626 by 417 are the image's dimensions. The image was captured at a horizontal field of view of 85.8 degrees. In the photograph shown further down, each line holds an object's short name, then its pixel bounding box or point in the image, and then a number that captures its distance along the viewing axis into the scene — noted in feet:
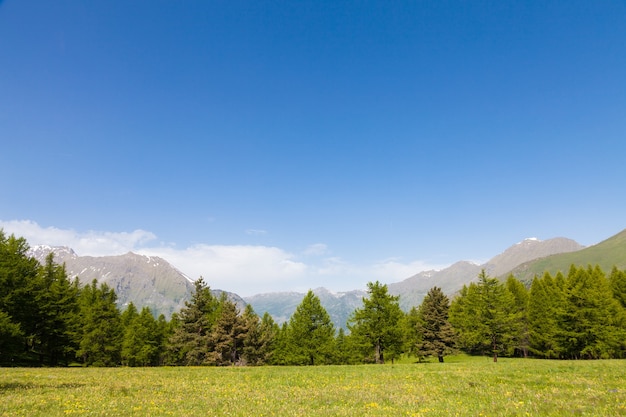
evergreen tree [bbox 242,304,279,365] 206.82
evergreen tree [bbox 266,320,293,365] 238.07
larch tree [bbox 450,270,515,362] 170.50
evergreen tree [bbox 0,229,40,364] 143.23
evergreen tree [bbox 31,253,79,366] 179.83
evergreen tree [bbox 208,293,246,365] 189.26
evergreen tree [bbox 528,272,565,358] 187.93
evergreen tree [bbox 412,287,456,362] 189.98
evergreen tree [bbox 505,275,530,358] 219.96
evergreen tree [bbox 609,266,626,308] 208.97
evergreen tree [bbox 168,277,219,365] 192.34
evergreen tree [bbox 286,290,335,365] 186.50
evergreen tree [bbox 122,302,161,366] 216.74
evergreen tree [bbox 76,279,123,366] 195.72
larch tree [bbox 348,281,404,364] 174.81
